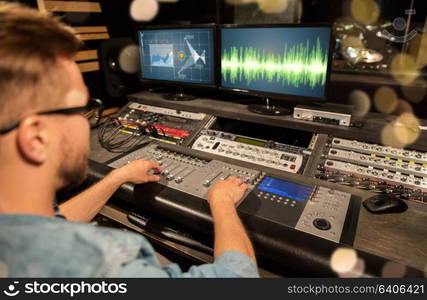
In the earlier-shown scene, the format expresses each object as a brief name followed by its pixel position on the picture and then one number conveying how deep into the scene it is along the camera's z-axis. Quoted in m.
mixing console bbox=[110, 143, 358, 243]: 0.89
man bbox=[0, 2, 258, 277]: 0.49
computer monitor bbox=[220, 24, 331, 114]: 1.27
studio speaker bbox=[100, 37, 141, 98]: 1.87
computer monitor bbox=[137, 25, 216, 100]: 1.58
